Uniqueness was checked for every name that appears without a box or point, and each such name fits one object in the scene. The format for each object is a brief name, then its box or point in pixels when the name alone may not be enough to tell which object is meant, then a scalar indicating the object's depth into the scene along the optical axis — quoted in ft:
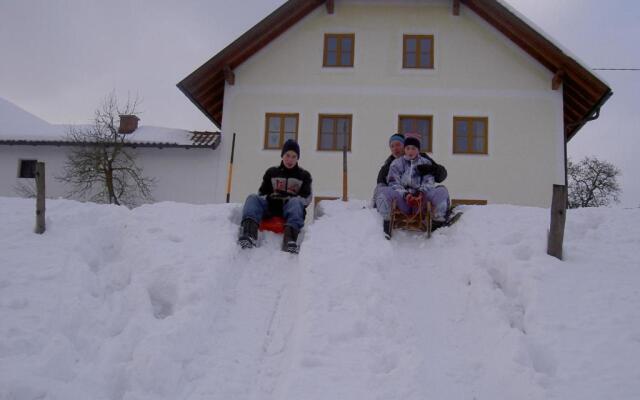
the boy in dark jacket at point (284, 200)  24.11
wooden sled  25.09
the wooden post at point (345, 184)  30.98
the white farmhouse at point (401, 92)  44.73
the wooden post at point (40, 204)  22.72
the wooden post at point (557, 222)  20.49
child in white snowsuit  25.26
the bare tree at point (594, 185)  101.76
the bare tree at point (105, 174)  49.14
